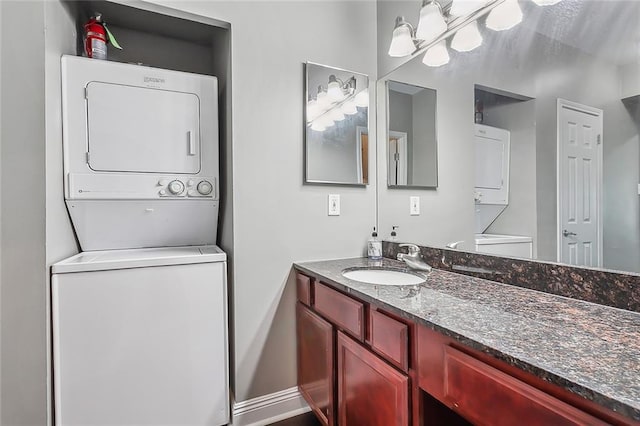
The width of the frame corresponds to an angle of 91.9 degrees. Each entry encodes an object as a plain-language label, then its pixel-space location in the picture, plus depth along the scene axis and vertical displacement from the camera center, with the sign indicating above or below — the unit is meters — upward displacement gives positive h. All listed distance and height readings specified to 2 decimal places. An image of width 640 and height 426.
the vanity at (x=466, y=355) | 0.58 -0.35
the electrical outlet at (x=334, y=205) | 1.89 +0.03
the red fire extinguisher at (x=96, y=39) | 1.61 +0.90
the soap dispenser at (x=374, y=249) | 1.92 -0.25
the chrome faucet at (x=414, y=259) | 1.55 -0.26
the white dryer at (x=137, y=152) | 1.49 +0.31
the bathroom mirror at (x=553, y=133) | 0.98 +0.29
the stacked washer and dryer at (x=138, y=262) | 1.34 -0.23
